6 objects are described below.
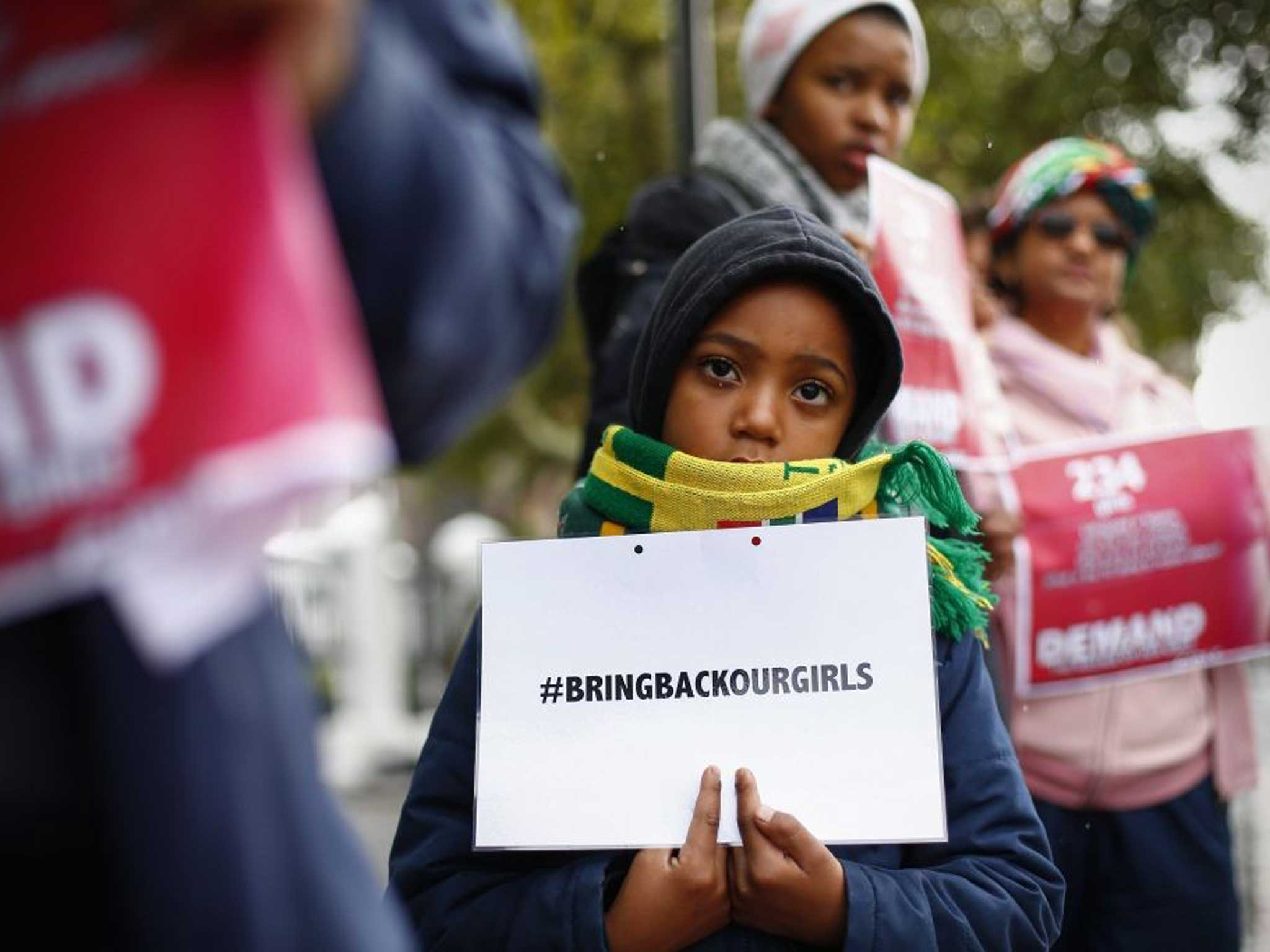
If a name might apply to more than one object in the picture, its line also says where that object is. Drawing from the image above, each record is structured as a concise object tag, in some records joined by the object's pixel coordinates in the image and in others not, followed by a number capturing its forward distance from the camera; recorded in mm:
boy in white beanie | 3062
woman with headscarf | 3127
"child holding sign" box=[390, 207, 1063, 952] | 1809
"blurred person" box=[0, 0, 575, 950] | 908
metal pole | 5203
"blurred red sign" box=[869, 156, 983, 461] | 2867
